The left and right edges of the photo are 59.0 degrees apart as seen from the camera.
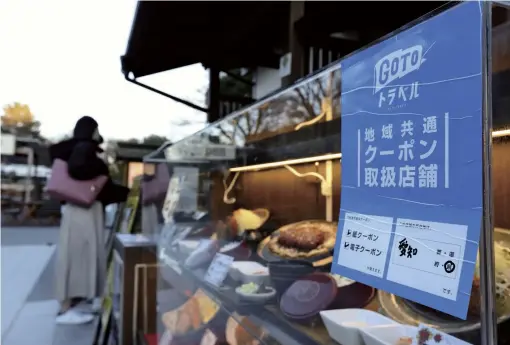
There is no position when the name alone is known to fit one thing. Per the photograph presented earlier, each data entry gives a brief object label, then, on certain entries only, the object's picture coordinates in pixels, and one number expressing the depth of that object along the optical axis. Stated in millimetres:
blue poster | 662
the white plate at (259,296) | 1666
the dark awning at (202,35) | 4539
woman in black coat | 3857
